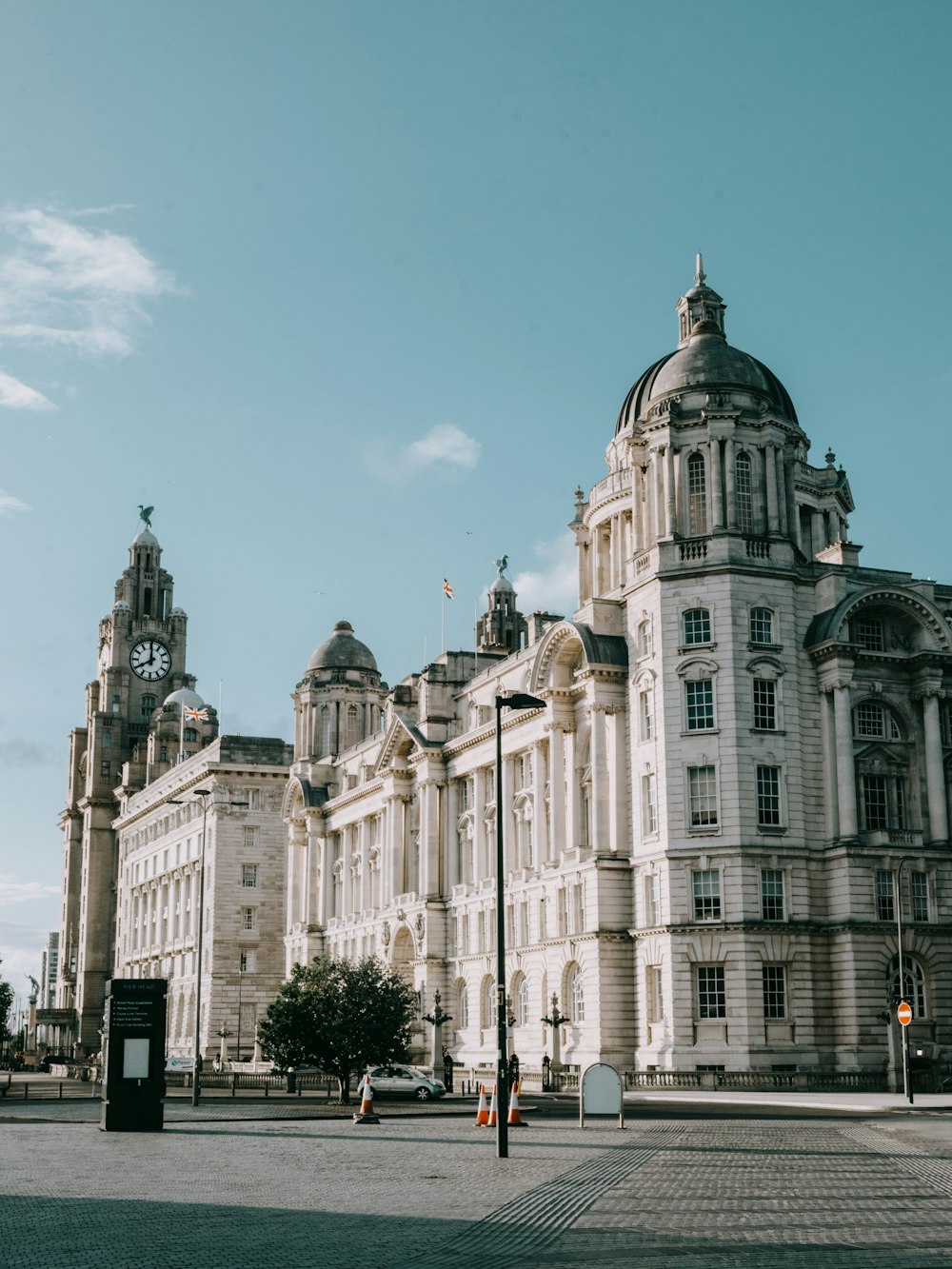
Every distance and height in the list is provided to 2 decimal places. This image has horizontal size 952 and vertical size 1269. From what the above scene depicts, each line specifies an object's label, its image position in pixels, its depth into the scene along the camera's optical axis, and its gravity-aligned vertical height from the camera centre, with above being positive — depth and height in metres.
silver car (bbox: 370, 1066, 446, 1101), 54.47 -2.56
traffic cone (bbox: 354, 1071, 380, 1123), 40.22 -2.51
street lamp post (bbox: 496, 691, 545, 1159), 28.69 -0.16
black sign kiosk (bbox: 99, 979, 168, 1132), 37.16 -1.23
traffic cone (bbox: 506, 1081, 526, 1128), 38.06 -2.62
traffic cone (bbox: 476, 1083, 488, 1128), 38.50 -2.63
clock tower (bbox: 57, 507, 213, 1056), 154.88 +27.47
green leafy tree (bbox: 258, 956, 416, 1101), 56.78 -0.49
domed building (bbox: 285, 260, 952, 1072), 62.22 +9.44
